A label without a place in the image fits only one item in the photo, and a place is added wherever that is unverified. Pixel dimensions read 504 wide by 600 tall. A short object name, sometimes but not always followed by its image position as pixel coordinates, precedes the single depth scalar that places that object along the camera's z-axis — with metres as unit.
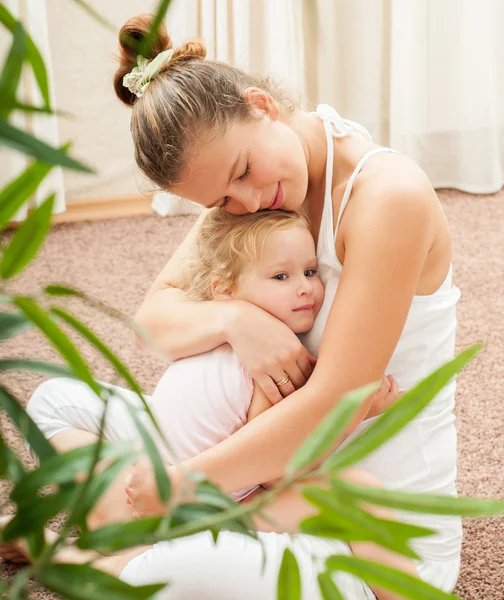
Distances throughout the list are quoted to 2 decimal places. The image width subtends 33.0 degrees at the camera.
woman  1.20
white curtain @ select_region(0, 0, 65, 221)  2.78
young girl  1.39
